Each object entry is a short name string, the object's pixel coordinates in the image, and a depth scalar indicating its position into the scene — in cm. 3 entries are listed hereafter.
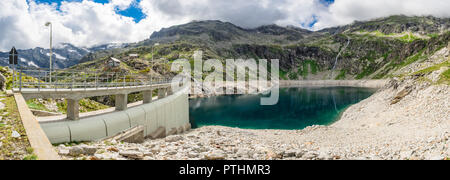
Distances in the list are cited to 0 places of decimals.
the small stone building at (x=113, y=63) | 7320
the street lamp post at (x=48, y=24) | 2450
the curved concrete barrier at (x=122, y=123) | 1761
